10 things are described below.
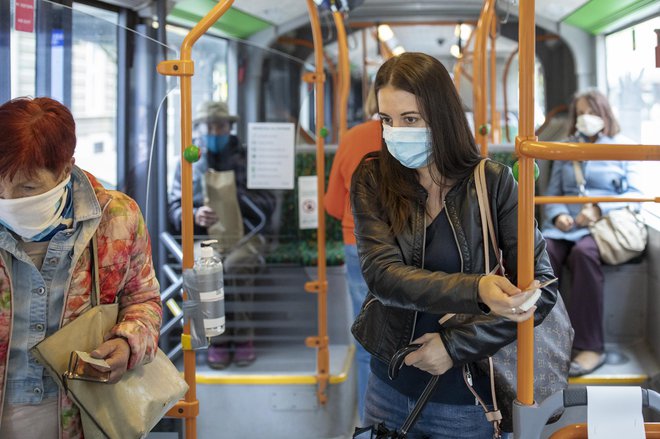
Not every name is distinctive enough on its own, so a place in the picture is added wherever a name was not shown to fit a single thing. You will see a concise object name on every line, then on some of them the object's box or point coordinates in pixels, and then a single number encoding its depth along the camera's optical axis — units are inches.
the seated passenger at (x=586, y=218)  171.8
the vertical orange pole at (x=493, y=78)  203.0
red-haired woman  66.0
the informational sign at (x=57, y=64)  94.5
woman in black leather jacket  69.9
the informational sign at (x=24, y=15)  88.7
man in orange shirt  140.8
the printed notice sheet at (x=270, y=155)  170.2
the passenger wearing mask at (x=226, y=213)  167.0
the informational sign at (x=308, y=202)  166.9
